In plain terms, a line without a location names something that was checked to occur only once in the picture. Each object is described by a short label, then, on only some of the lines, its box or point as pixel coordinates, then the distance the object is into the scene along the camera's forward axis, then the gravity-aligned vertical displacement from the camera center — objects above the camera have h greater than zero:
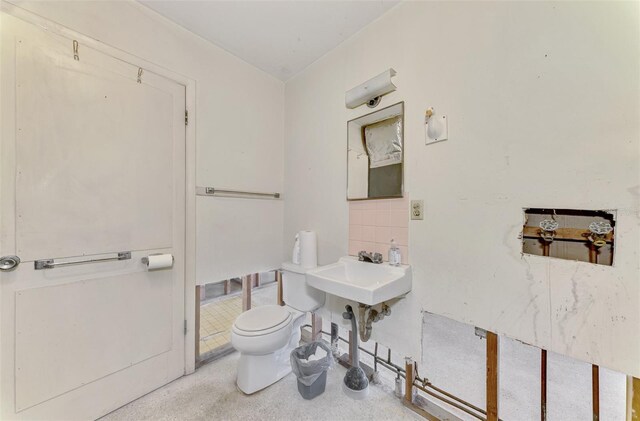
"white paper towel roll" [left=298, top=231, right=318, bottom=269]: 1.91 -0.32
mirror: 1.53 +0.38
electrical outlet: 1.39 +0.00
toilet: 1.53 -0.82
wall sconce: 1.49 +0.77
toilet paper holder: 1.52 -0.32
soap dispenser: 1.46 -0.28
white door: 1.16 -0.09
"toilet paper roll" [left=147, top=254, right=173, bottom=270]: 1.51 -0.33
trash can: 1.52 -1.04
